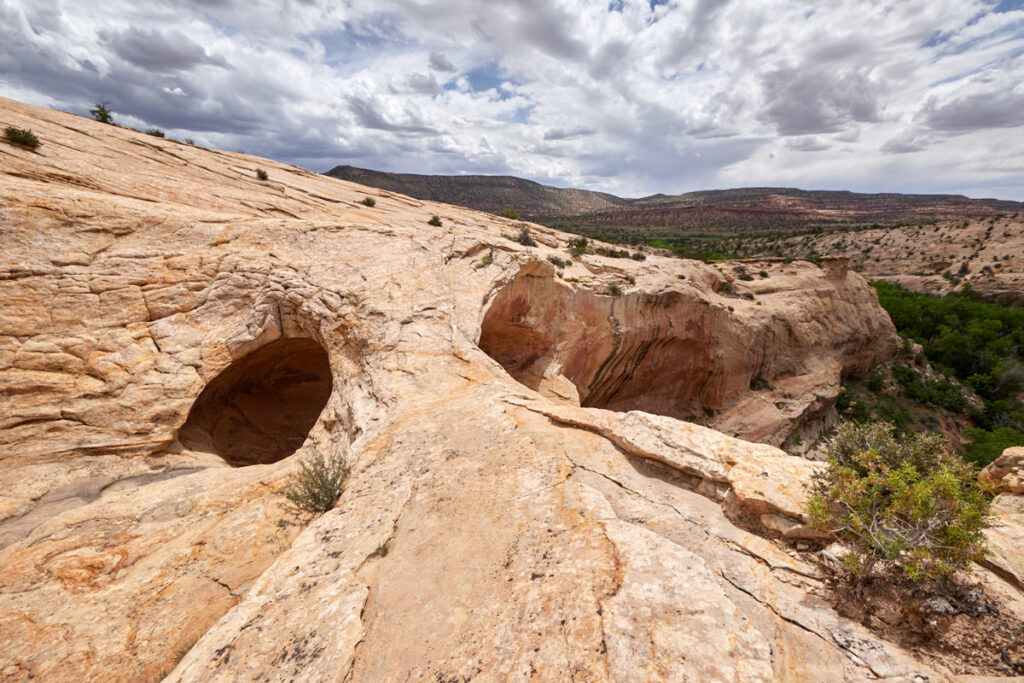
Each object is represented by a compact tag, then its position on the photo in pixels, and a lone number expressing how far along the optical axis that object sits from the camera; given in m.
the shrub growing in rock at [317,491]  5.16
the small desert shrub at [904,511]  2.93
